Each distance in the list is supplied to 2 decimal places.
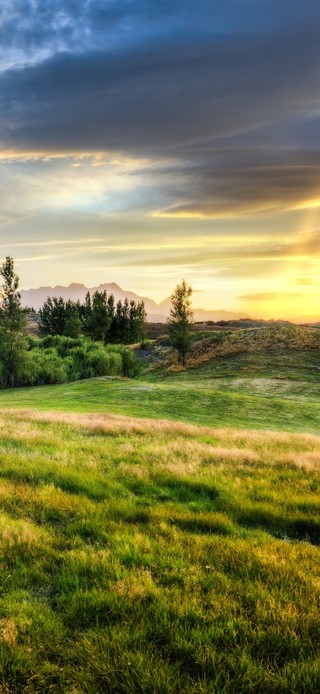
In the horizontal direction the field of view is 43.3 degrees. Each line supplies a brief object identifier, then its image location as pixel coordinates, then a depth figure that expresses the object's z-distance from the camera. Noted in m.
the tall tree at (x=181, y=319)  74.50
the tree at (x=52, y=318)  127.38
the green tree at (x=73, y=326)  110.75
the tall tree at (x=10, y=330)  60.03
